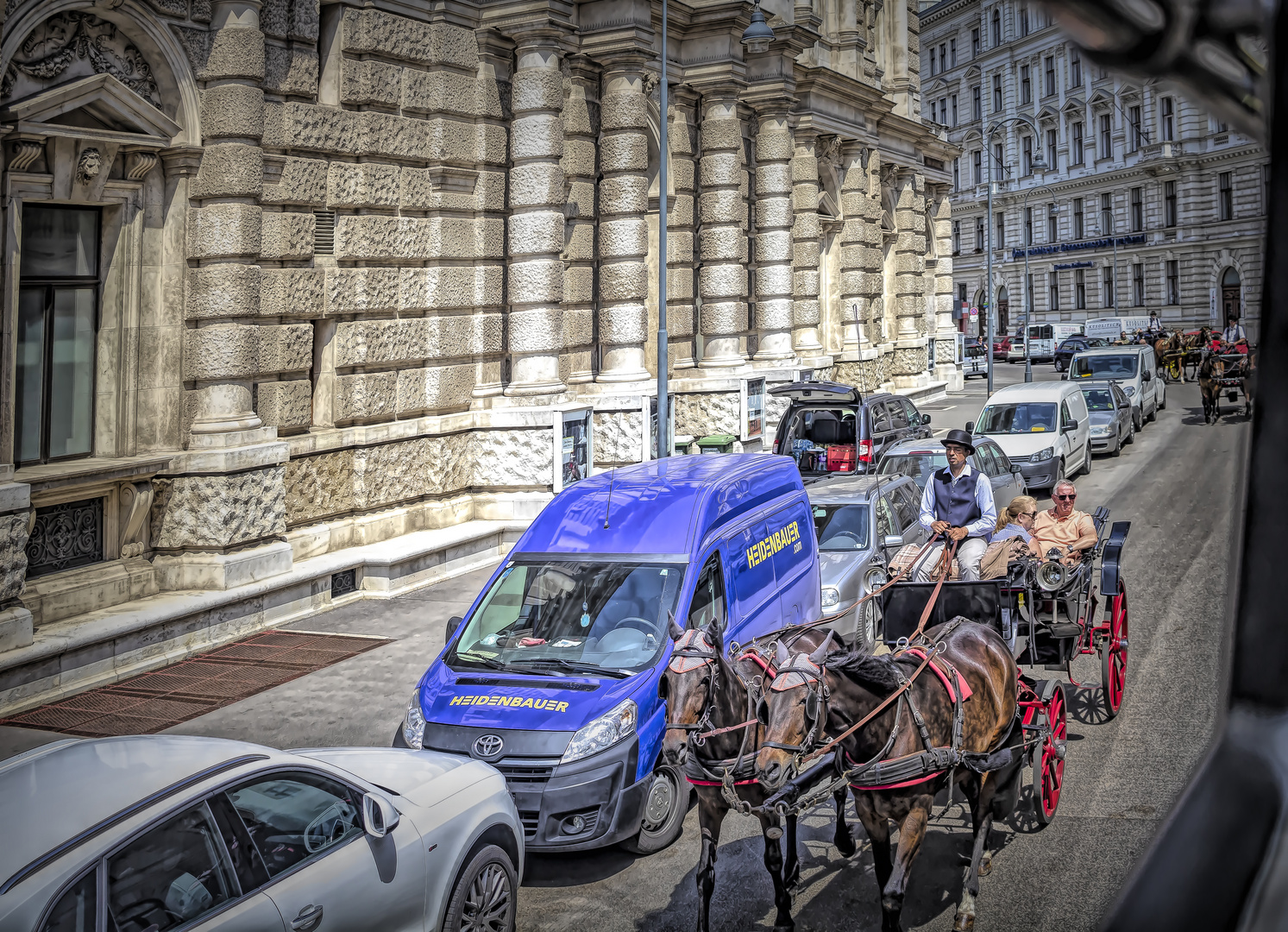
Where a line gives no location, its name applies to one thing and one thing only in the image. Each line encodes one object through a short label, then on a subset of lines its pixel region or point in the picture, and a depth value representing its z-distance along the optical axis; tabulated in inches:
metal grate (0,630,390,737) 413.4
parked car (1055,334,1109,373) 2272.4
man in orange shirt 408.2
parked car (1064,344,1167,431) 1267.2
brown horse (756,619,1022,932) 245.4
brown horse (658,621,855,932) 250.8
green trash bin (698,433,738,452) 884.0
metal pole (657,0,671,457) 713.0
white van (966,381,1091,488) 861.2
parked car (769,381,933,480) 805.9
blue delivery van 295.6
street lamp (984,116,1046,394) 1657.0
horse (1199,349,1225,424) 1200.8
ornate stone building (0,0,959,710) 487.8
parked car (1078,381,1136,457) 1061.1
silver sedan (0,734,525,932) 169.8
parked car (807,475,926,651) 495.5
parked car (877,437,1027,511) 666.8
